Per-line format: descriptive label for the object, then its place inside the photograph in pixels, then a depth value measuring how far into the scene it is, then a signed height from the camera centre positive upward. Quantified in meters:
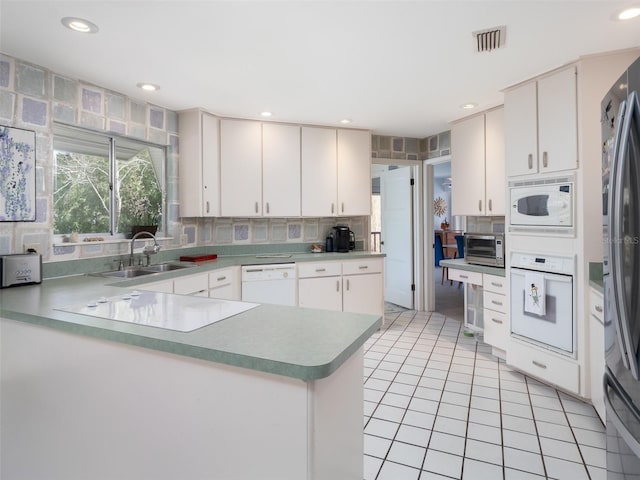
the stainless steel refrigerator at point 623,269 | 1.15 -0.12
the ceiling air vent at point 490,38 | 2.15 +1.21
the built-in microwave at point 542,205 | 2.55 +0.23
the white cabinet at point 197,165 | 3.62 +0.74
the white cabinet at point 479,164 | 3.53 +0.74
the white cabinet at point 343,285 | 3.97 -0.55
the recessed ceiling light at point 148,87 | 2.92 +1.24
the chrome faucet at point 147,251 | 3.04 -0.11
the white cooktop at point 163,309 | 1.38 -0.31
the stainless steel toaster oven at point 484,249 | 3.40 -0.12
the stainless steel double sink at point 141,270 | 2.88 -0.27
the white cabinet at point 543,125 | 2.55 +0.83
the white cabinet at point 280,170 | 4.01 +0.76
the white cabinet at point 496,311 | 3.22 -0.68
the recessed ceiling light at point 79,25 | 1.98 +1.19
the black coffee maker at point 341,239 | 4.45 -0.02
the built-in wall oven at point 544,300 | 2.56 -0.48
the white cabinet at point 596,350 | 2.23 -0.74
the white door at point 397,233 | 5.11 +0.06
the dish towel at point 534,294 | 2.72 -0.44
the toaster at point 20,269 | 2.11 -0.18
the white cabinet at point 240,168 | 3.84 +0.75
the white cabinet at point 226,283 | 3.35 -0.44
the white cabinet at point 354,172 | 4.36 +0.79
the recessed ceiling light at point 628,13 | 1.94 +1.21
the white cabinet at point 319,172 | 4.19 +0.76
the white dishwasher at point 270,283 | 3.70 -0.47
